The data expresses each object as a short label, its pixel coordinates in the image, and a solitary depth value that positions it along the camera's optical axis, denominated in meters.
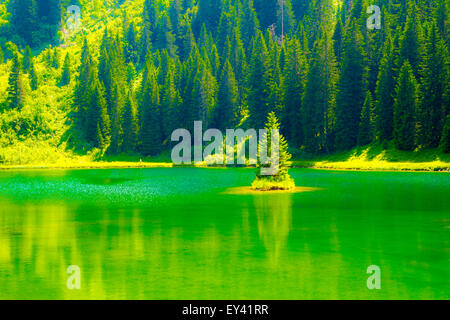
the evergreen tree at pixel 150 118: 143.25
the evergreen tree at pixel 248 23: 174.75
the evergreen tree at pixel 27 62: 168.88
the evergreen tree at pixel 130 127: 147.25
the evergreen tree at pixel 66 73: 174.45
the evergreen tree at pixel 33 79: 164.62
